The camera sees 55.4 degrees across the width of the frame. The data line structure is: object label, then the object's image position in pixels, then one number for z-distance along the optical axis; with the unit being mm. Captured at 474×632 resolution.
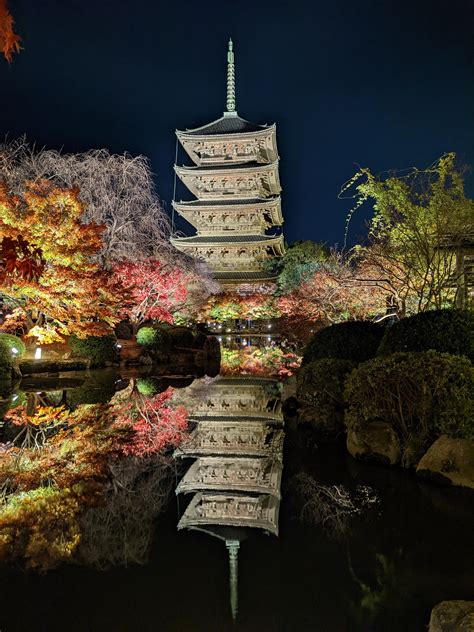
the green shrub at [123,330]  19703
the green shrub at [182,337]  19875
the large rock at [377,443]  5476
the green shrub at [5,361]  12672
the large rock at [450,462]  4641
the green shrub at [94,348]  16141
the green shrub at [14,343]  13179
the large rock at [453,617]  2170
